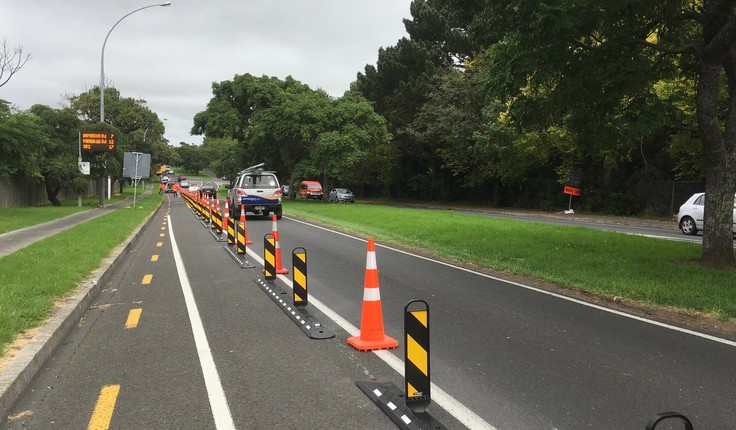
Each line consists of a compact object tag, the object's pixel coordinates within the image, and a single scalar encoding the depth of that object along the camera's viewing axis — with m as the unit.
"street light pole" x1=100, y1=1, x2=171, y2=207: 28.35
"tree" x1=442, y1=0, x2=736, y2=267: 9.34
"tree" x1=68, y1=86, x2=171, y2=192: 59.09
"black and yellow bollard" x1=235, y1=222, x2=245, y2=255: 12.30
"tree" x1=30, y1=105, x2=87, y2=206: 31.20
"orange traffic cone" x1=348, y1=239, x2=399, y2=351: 5.31
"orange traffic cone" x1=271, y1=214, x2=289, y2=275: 9.82
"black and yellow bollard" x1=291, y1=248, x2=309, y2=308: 7.03
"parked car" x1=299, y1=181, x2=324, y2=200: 49.66
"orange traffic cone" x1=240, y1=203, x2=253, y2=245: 12.32
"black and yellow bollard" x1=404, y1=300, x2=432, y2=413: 3.94
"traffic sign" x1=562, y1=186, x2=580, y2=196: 31.44
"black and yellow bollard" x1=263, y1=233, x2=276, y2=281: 8.97
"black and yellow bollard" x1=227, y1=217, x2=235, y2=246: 14.09
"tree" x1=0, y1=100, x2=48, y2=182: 20.69
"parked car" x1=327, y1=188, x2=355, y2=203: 48.06
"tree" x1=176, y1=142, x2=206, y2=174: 177.00
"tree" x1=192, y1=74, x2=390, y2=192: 39.94
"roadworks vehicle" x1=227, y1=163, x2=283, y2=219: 22.59
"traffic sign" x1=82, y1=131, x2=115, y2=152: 30.84
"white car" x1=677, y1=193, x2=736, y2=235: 18.02
